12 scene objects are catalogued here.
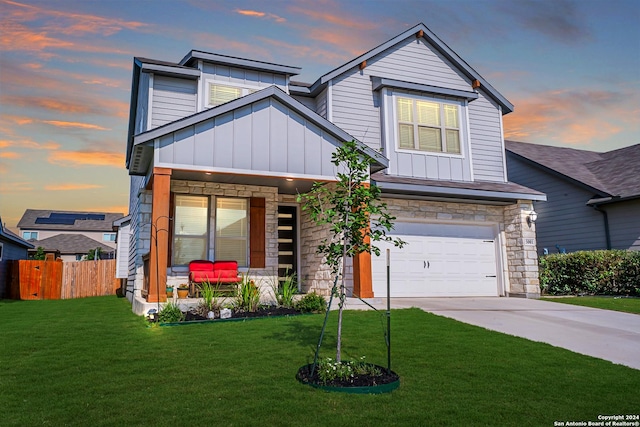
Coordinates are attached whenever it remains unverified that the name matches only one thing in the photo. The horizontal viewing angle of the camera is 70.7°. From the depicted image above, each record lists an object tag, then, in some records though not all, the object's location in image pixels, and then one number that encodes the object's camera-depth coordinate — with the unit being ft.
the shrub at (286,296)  29.32
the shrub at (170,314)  24.40
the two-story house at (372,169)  30.14
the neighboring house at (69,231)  121.80
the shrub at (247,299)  27.89
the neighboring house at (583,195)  44.91
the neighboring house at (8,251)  51.48
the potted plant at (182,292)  29.04
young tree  15.23
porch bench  30.60
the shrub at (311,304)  28.27
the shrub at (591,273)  39.91
